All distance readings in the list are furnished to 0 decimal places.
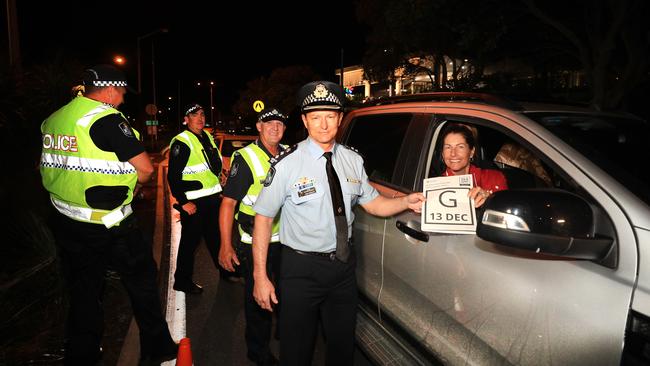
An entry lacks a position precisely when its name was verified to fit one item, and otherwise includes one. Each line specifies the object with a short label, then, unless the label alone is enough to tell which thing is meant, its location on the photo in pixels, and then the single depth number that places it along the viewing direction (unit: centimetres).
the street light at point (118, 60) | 2885
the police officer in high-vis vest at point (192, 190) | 492
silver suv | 166
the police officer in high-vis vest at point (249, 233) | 339
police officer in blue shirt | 240
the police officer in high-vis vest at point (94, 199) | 296
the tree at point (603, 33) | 1219
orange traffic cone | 264
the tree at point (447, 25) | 1345
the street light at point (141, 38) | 2950
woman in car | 288
